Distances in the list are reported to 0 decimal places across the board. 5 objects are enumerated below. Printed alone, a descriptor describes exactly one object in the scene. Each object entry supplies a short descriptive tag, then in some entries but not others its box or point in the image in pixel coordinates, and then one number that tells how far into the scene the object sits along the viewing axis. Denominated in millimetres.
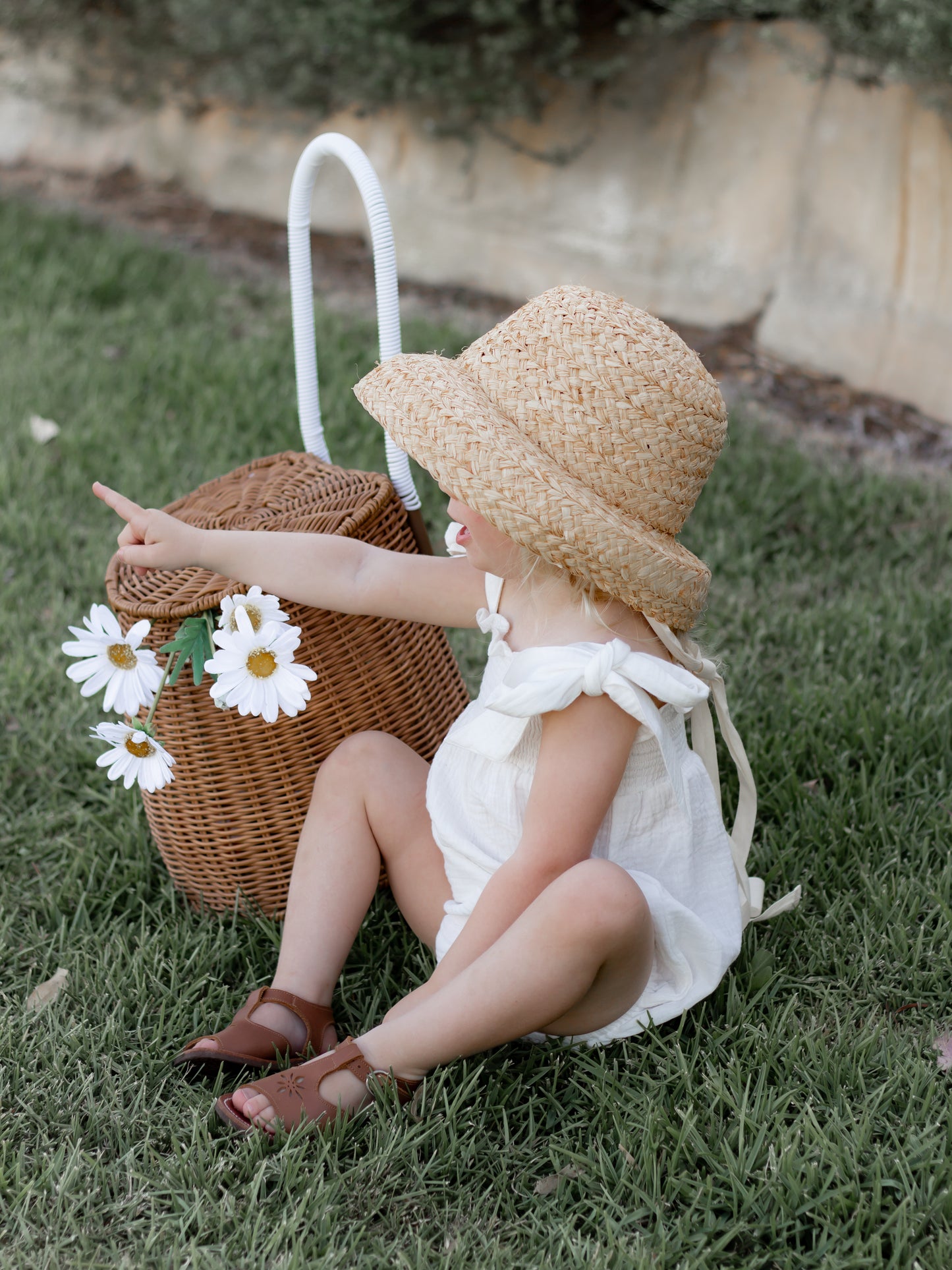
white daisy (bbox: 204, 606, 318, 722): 1541
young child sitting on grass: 1453
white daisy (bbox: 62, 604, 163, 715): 1623
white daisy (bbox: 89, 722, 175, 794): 1629
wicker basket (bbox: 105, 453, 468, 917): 1792
